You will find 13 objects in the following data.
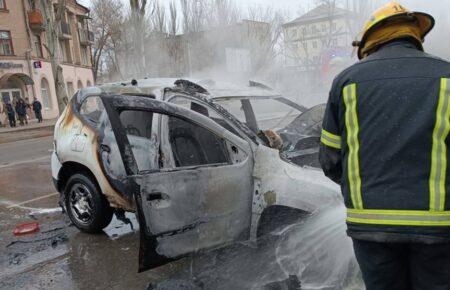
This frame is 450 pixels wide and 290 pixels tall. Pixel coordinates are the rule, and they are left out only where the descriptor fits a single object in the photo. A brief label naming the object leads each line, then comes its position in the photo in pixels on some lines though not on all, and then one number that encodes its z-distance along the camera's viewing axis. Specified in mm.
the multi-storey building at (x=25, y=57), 28047
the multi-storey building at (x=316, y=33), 16672
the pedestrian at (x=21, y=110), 24281
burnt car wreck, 3309
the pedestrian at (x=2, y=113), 25803
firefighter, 1716
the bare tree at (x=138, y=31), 23766
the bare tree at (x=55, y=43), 18625
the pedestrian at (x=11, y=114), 23375
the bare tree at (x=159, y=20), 34844
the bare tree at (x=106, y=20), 43062
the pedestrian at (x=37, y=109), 25875
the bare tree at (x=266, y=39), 31145
